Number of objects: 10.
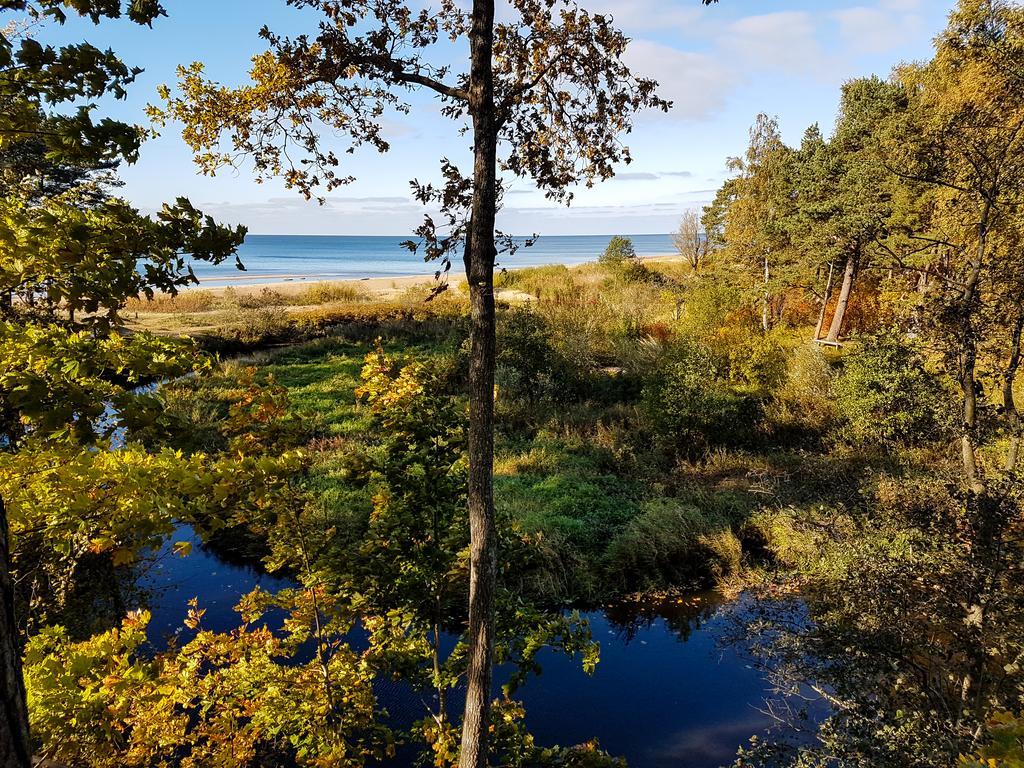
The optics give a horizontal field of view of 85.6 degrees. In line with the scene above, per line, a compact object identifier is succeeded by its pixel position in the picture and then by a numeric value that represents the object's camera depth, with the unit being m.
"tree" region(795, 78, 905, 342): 19.52
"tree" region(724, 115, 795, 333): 23.36
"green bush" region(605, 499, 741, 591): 10.66
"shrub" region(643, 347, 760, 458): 14.84
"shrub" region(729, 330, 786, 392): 16.17
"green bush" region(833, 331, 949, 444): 12.09
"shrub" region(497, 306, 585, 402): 18.33
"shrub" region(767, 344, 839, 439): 15.68
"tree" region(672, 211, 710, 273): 32.06
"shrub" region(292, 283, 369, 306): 36.38
